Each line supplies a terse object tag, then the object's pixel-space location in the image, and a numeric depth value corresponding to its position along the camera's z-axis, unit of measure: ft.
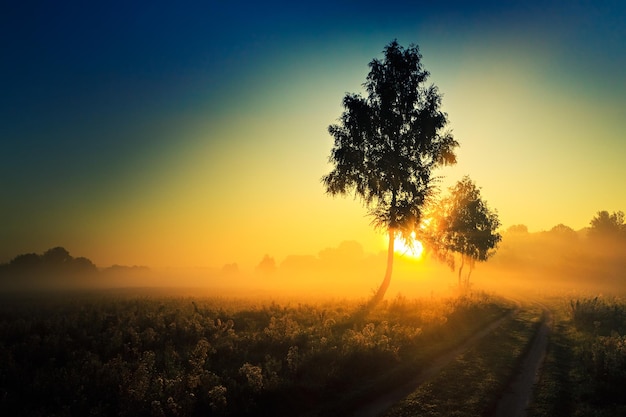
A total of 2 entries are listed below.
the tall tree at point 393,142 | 77.87
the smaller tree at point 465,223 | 137.90
